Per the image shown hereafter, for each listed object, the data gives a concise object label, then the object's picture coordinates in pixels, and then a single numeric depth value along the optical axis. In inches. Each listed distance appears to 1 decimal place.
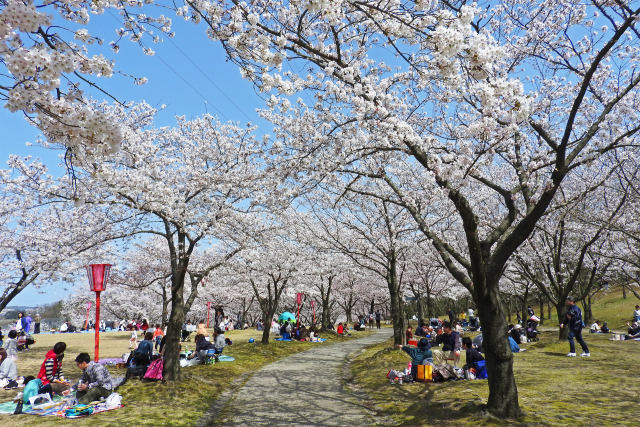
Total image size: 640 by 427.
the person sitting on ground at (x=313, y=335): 865.5
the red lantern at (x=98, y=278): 436.5
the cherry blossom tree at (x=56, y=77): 110.3
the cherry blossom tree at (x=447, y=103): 172.6
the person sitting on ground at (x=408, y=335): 555.8
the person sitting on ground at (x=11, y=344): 461.1
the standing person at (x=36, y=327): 1185.5
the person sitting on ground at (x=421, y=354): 362.6
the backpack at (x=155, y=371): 366.6
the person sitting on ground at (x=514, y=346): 466.9
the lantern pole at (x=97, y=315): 409.5
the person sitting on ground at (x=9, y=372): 388.8
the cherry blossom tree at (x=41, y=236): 411.8
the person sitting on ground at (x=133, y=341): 710.3
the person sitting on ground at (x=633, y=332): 702.5
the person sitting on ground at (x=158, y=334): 652.2
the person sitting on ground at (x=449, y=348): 392.5
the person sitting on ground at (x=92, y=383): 301.0
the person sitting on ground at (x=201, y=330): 521.0
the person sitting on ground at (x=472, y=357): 357.7
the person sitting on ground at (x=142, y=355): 378.6
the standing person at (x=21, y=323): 747.8
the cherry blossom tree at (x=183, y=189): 366.6
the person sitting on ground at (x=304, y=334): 874.9
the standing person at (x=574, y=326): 486.9
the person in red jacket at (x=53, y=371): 349.2
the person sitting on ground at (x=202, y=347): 503.8
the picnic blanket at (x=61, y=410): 281.4
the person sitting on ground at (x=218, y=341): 553.3
